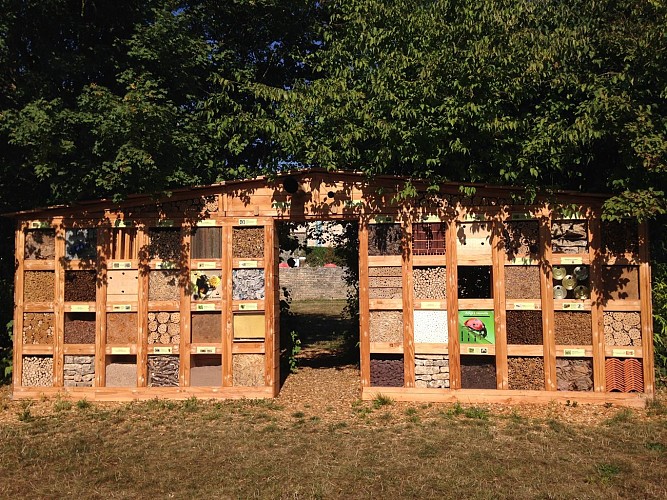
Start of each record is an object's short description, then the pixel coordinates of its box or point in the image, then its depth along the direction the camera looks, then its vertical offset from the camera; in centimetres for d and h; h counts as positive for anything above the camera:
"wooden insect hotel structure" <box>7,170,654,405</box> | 778 -15
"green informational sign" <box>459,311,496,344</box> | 794 -66
